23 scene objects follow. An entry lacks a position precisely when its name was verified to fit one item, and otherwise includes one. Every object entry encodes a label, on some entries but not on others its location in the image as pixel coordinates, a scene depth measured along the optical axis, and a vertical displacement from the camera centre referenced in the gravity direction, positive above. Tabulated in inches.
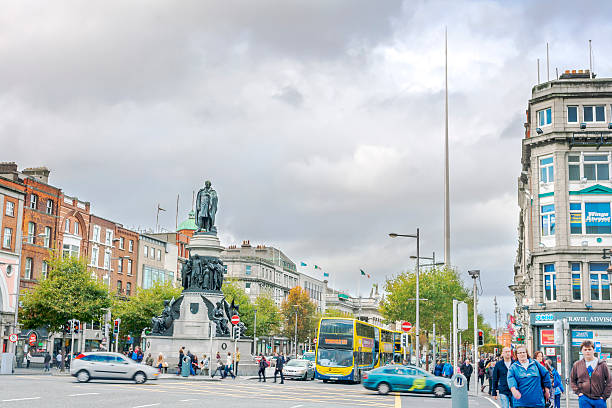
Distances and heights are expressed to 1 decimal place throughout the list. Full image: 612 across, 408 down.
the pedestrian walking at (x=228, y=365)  1582.2 -115.5
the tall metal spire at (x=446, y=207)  3412.9 +558.8
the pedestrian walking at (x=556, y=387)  771.4 -72.8
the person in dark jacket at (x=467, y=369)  1445.6 -102.8
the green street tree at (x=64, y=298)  2081.7 +37.0
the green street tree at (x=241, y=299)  3174.2 +72.3
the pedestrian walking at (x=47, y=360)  1779.5 -126.3
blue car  1280.8 -116.2
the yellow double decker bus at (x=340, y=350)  1620.3 -76.8
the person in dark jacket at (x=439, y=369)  1600.6 -116.1
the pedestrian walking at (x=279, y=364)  1566.2 -110.2
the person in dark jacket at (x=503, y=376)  562.3 -46.2
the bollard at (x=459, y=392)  557.3 -58.4
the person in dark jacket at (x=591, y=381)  482.3 -40.7
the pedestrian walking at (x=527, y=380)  450.3 -38.6
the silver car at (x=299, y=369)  1802.4 -139.9
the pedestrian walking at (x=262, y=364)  1590.8 -112.4
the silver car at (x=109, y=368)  1243.8 -100.7
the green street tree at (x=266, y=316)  3647.4 -4.8
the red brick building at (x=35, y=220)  2455.7 +328.0
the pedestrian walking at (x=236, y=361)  1684.3 -112.9
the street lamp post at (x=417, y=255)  1676.8 +160.8
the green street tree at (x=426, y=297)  2711.6 +82.5
